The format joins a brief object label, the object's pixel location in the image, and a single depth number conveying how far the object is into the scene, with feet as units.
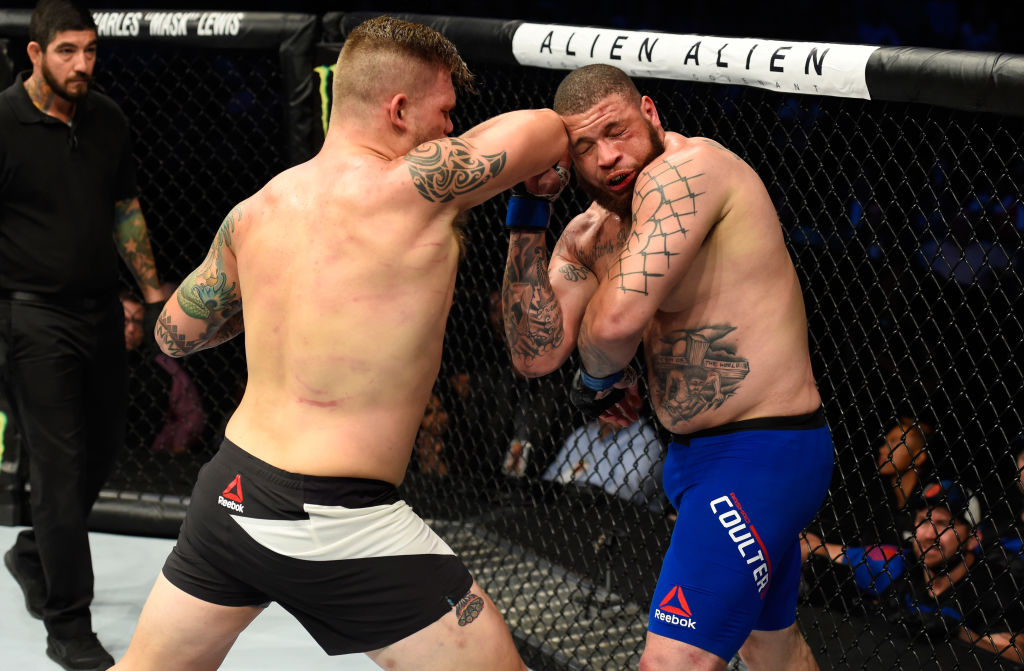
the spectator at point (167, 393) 13.93
